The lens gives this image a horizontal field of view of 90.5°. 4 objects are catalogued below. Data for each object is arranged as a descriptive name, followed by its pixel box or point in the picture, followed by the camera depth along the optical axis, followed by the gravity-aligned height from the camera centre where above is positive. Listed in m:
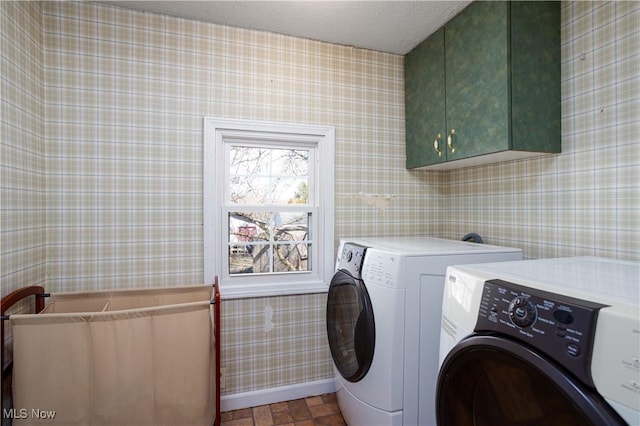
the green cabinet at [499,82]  1.51 +0.67
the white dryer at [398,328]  1.39 -0.52
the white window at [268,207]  1.97 +0.05
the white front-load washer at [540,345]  0.58 -0.29
